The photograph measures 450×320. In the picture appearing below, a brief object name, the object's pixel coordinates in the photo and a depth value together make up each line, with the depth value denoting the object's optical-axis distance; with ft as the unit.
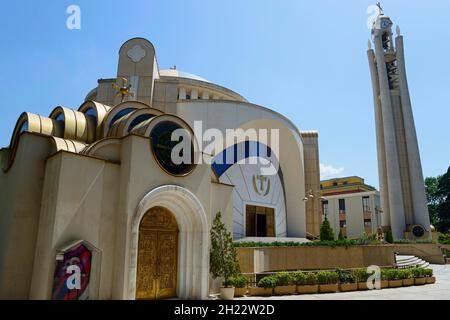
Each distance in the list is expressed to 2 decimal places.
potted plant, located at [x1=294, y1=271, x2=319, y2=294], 46.75
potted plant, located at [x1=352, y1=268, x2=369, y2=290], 51.18
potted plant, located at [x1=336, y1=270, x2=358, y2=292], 49.34
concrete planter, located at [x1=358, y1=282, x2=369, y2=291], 51.05
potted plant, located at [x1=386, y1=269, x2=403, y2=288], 54.54
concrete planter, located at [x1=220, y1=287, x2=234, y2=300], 41.32
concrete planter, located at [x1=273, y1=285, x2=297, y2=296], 45.32
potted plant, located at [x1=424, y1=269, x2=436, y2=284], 59.62
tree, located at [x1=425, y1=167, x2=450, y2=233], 184.85
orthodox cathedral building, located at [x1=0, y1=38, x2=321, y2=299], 32.50
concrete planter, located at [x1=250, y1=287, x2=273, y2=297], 44.68
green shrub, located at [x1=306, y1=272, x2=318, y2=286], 47.53
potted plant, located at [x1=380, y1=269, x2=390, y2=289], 53.21
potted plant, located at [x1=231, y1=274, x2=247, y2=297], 43.47
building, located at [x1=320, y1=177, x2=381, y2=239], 190.81
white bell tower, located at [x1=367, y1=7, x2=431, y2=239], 138.31
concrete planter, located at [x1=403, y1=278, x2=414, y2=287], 56.41
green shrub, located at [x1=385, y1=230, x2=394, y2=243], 110.01
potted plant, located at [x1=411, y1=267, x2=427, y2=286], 58.13
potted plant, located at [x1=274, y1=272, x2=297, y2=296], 45.52
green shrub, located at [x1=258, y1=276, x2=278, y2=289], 45.06
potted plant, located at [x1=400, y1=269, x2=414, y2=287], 56.54
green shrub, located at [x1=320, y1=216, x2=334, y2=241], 78.79
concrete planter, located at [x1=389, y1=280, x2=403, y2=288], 54.43
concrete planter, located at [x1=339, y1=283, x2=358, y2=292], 49.14
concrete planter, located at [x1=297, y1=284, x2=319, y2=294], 46.55
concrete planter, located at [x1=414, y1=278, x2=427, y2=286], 57.93
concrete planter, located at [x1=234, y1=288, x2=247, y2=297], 43.50
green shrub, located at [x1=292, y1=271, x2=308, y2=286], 46.88
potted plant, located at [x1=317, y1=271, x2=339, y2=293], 47.98
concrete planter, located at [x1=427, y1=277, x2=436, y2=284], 59.62
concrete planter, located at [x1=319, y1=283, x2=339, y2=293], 47.78
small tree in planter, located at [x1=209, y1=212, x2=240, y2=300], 42.18
